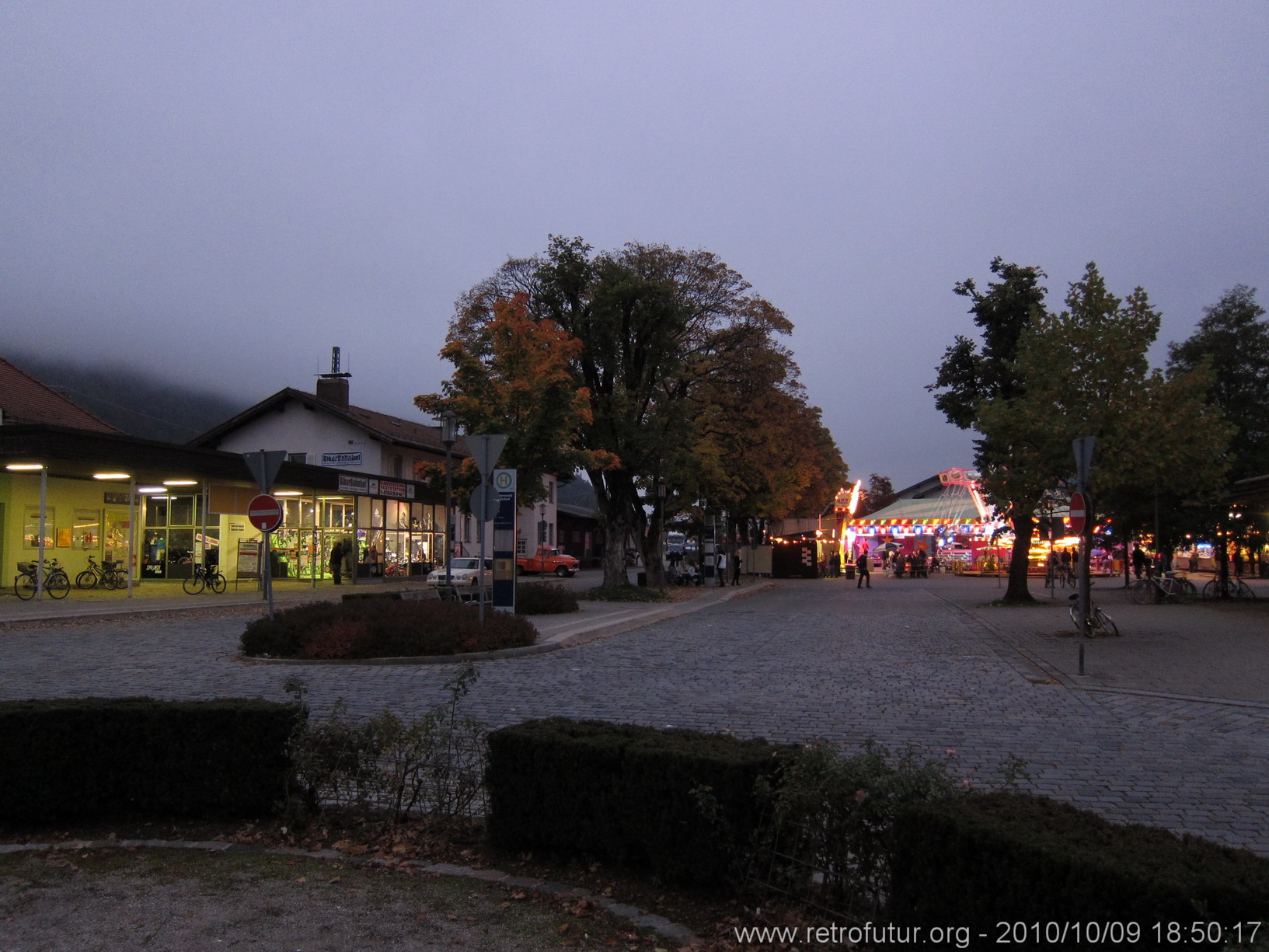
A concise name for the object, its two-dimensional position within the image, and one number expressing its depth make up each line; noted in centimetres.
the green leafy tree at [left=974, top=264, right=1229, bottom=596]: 1878
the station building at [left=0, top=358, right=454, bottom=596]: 2886
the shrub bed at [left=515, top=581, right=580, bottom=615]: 2484
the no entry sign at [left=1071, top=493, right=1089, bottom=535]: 1452
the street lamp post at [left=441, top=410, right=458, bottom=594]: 2407
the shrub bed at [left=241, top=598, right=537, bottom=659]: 1461
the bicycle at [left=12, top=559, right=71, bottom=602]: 2757
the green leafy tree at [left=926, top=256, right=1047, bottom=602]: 2977
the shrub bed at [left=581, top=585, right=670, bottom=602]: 3164
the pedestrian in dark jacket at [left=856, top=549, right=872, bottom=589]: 4200
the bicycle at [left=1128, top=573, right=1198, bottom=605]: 3066
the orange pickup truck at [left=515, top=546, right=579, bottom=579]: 5788
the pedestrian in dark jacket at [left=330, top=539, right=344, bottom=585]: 3966
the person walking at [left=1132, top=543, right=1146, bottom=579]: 3631
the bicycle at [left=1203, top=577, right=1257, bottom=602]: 3038
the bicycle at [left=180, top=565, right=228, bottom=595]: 3150
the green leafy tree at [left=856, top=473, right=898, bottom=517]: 14438
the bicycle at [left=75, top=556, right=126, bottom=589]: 3197
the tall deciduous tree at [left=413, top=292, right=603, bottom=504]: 2523
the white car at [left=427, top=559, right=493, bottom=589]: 3966
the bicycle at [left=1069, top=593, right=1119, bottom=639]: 1911
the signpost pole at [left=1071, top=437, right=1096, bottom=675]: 1378
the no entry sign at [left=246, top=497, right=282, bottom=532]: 1497
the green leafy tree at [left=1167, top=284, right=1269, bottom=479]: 3406
